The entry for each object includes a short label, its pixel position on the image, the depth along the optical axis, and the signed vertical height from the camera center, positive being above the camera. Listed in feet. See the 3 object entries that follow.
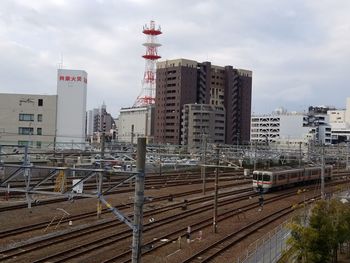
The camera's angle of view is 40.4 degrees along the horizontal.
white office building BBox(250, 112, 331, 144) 413.39 +15.47
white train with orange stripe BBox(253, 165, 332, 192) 123.85 -9.48
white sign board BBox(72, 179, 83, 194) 77.30 -9.01
